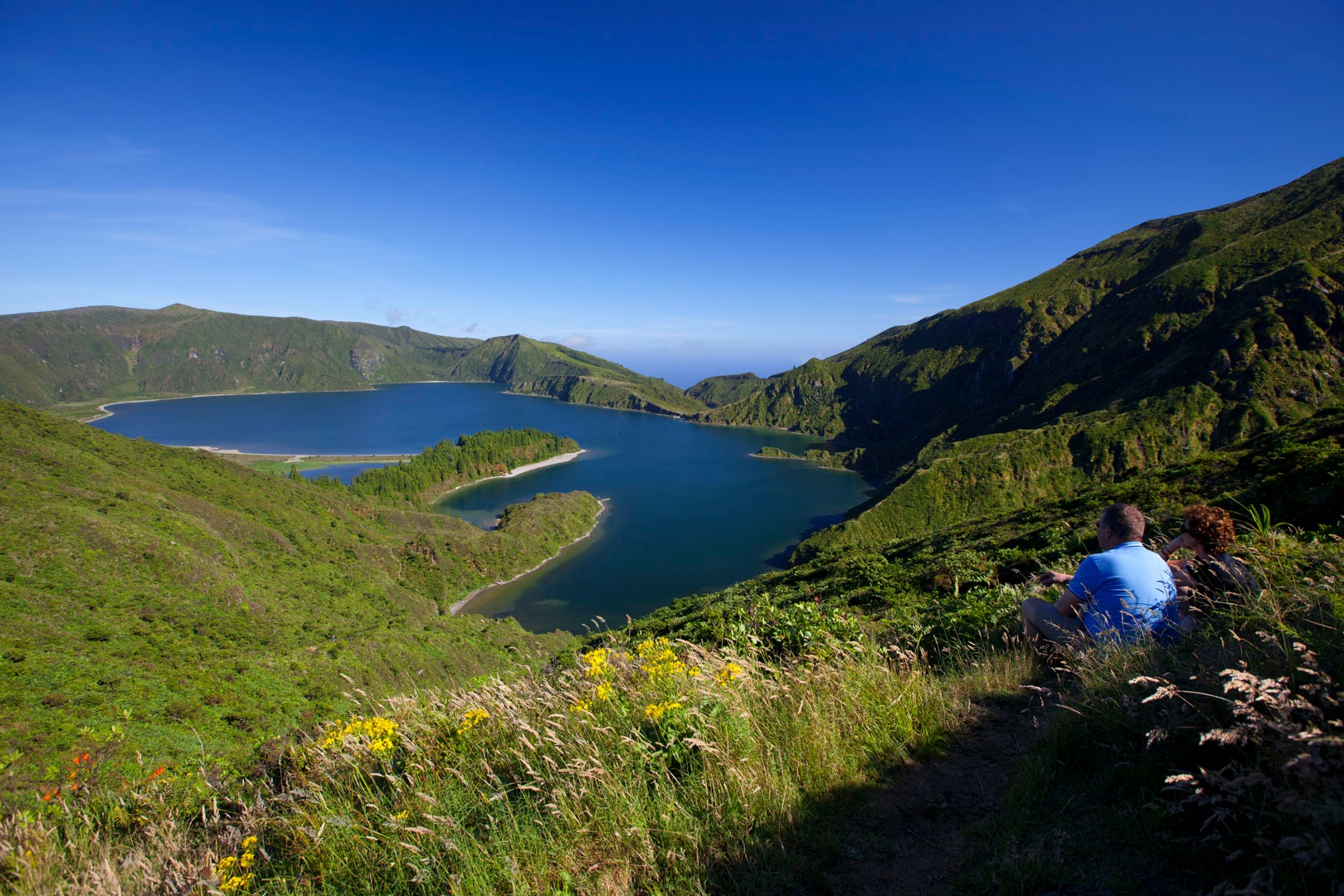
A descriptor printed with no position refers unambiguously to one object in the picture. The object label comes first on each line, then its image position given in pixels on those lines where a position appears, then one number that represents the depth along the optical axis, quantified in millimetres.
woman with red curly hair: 4402
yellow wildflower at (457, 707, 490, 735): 4349
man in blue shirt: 4480
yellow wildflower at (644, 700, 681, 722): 3756
